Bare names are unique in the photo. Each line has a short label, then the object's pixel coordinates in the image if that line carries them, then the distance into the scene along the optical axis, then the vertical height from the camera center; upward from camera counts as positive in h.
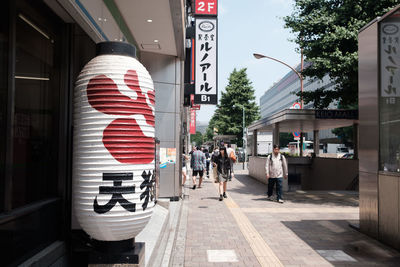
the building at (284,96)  68.06 +12.93
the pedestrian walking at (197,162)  13.23 -0.77
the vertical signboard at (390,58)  5.80 +1.56
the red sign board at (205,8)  10.95 +4.49
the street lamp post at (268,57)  19.02 +5.05
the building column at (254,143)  18.79 +0.02
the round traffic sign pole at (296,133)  18.57 +0.61
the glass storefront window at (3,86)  2.66 +0.45
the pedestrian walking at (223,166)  10.26 -0.72
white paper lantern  2.65 -0.07
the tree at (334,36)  10.14 +3.48
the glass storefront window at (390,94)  5.71 +0.92
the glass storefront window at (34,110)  2.99 +0.31
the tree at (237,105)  45.25 +5.30
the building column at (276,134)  14.00 +0.41
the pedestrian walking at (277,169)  9.95 -0.79
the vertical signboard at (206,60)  11.00 +2.76
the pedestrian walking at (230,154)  10.71 -0.36
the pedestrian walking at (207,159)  19.22 -1.02
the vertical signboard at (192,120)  37.44 +2.72
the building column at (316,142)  18.42 +0.12
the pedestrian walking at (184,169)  13.64 -1.12
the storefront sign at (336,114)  11.64 +1.07
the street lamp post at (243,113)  36.51 +3.75
